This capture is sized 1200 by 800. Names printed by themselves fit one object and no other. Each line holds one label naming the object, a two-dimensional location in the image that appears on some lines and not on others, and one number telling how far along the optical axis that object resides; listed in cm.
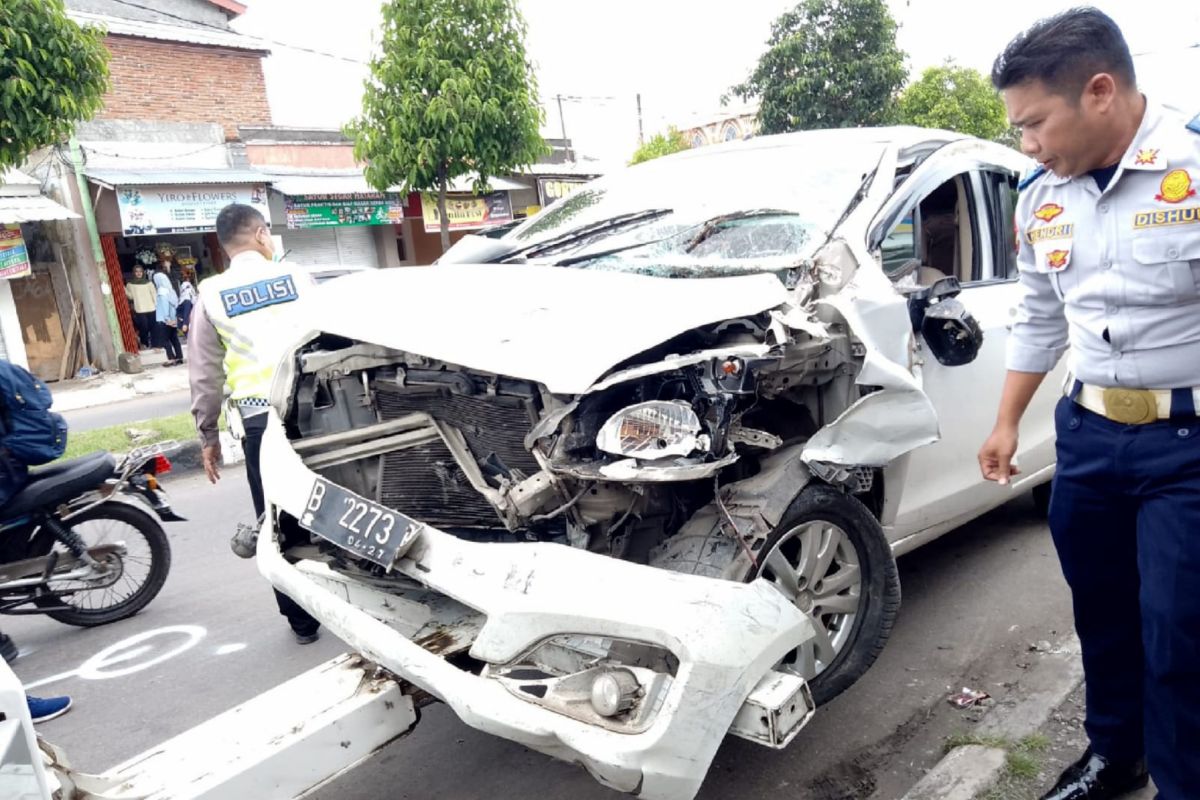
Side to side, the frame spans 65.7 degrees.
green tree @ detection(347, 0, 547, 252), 1035
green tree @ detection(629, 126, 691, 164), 2492
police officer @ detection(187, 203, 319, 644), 381
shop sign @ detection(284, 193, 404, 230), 1697
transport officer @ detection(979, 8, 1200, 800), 195
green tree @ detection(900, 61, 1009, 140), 1975
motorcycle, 409
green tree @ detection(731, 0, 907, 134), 1806
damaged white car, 208
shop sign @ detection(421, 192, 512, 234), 1891
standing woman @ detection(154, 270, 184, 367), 1526
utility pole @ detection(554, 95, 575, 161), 2402
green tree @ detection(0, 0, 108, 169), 700
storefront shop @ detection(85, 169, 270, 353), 1457
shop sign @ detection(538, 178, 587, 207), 2105
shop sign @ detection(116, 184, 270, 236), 1457
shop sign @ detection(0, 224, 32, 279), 1366
